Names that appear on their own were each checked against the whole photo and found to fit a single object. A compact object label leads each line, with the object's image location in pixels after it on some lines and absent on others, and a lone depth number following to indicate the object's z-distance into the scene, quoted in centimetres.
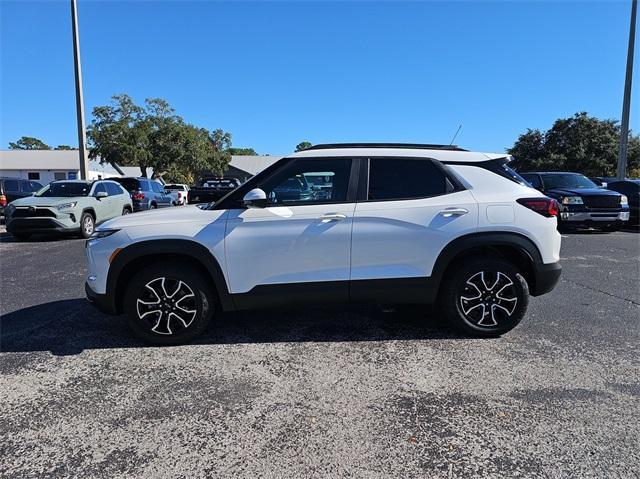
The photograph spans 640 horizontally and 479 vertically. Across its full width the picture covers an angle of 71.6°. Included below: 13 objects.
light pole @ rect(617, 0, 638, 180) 2009
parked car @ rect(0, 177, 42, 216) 1633
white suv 406
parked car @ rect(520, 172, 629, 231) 1241
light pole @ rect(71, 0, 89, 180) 1673
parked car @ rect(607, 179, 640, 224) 1438
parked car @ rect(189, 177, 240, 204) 1746
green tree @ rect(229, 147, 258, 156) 11212
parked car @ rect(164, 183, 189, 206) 2415
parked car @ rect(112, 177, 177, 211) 1568
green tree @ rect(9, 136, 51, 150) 10788
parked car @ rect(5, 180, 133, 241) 1119
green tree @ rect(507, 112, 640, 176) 3666
